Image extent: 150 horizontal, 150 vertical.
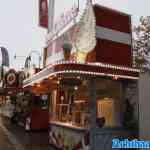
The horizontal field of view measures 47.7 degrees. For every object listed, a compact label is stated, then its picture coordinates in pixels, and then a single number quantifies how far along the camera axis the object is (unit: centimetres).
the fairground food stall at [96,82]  538
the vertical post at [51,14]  945
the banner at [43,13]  968
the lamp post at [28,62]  1476
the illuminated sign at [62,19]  695
